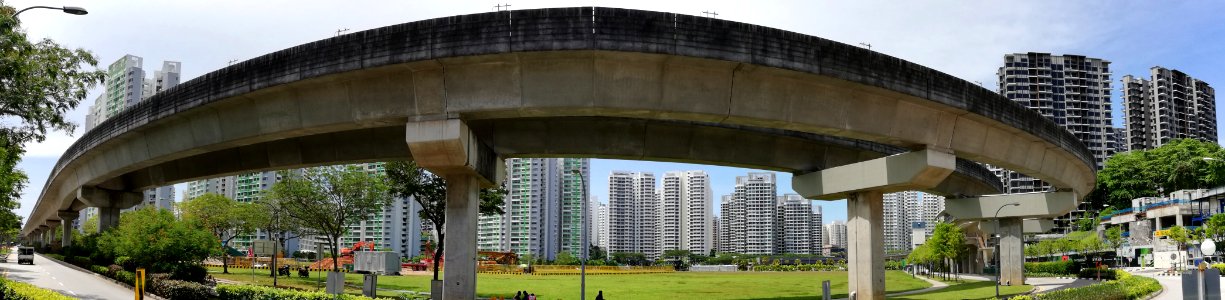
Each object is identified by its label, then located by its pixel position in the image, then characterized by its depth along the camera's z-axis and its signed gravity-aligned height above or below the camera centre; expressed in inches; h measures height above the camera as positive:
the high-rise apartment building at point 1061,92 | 6604.3 +1065.6
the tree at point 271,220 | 2695.6 +0.3
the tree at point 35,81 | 896.3 +164.6
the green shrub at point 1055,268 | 2821.4 -158.6
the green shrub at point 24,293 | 813.9 -74.7
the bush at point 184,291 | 1078.4 -94.6
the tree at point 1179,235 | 2844.5 -35.7
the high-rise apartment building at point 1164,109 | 6555.1 +936.1
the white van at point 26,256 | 2279.8 -103.5
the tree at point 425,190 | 1688.0 +63.5
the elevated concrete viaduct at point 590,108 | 743.1 +119.9
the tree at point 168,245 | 1309.1 -41.0
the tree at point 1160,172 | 4239.7 +287.7
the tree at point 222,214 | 2876.5 +20.8
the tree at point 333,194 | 1915.6 +61.6
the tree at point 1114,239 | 3639.3 -64.5
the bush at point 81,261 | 1880.5 -100.8
